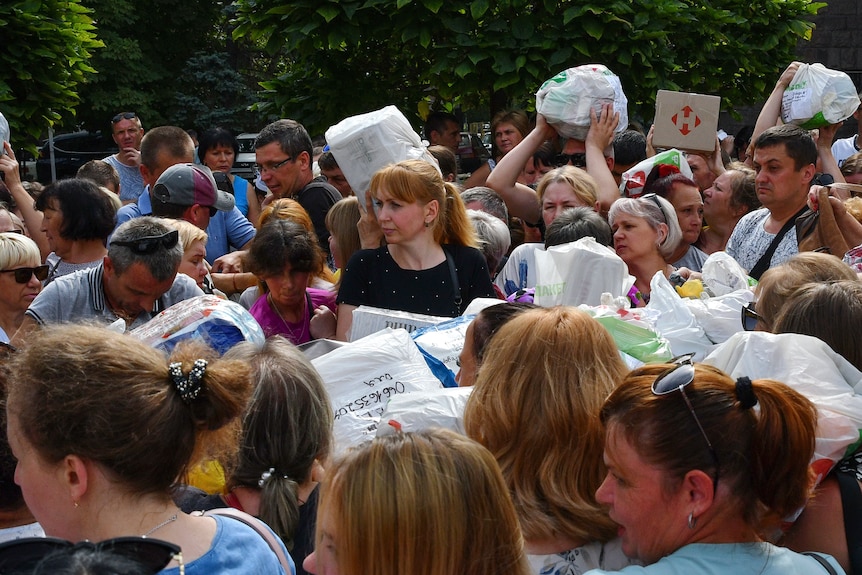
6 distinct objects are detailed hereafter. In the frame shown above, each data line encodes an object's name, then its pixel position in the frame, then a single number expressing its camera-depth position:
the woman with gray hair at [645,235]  4.80
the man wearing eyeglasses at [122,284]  3.80
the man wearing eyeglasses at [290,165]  6.02
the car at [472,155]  8.77
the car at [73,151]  19.27
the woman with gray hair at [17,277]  4.21
